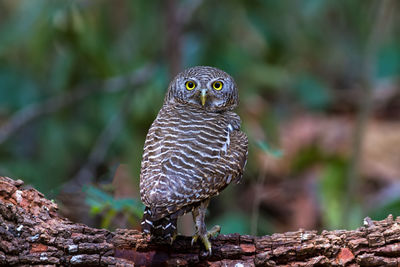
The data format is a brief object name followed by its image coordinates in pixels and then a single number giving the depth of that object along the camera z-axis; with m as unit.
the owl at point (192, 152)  7.12
